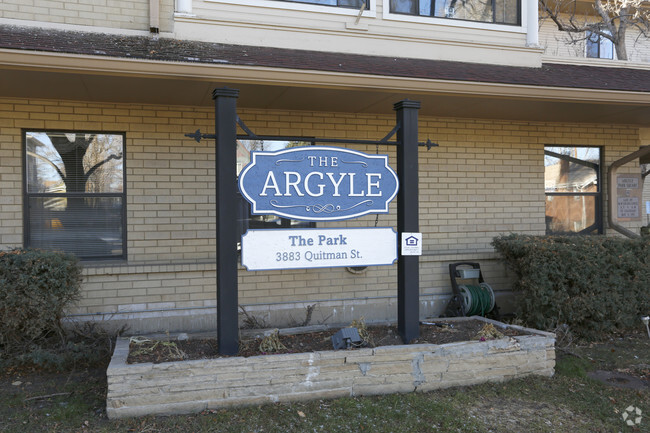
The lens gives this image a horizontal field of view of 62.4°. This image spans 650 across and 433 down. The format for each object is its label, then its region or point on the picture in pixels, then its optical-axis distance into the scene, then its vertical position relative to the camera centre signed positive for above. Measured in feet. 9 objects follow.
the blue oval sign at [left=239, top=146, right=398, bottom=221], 16.20 +0.98
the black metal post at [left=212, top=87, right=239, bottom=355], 15.67 -0.39
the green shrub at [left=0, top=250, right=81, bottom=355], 16.62 -2.43
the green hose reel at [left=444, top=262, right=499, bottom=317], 24.59 -3.76
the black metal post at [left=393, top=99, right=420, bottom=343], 17.63 +0.09
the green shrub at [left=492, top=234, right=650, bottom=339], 21.36 -2.78
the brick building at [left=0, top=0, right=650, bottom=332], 19.75 +4.29
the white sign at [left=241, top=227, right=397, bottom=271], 16.10 -1.05
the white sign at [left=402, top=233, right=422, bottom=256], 17.53 -0.99
